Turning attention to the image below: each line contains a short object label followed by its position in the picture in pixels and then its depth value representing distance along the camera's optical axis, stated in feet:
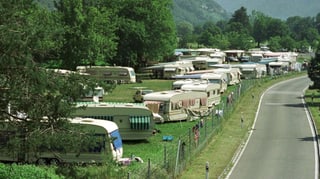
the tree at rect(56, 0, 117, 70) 219.82
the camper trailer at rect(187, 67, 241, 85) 208.33
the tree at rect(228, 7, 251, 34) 601.30
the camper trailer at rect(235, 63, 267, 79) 247.09
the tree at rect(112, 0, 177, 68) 265.13
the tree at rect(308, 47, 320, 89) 180.74
